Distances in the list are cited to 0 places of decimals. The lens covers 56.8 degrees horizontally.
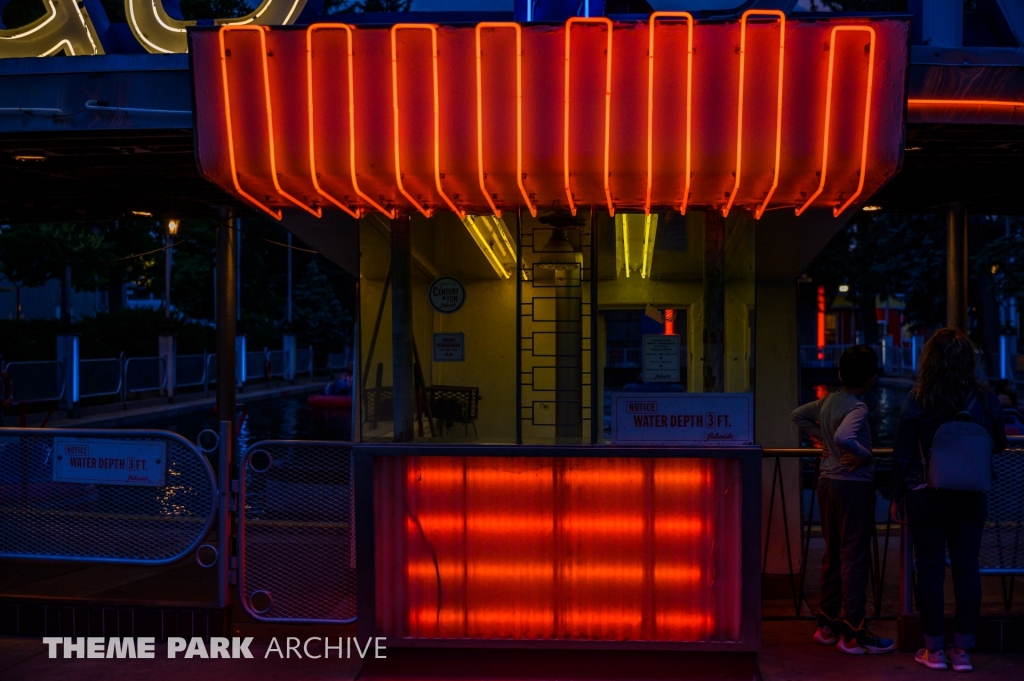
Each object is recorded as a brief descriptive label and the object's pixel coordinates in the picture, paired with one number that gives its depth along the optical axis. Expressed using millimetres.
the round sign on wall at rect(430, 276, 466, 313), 6652
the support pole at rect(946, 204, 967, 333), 11938
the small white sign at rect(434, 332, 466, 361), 6605
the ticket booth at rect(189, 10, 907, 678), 5344
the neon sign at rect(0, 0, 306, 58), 7535
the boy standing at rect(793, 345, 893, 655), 5832
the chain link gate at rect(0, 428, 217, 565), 6480
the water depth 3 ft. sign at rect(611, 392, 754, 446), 5746
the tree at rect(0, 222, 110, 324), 28734
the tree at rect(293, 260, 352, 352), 48938
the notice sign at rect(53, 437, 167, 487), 6414
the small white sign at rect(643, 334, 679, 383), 6531
